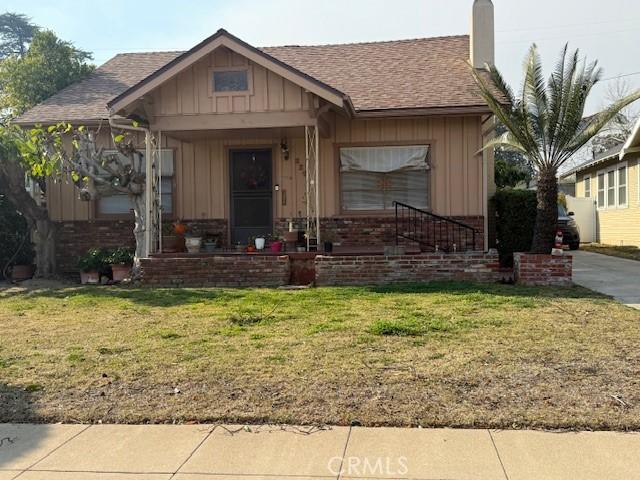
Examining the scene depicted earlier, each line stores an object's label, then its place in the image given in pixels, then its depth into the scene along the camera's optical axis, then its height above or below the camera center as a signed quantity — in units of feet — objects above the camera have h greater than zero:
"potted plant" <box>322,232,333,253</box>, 40.93 -0.38
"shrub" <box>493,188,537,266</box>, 39.96 +0.43
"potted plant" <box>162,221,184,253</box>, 39.75 -0.54
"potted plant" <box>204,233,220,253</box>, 40.78 -0.59
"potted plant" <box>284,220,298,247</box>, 37.99 -0.31
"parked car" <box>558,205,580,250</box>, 65.77 -0.15
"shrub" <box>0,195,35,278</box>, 42.75 -0.04
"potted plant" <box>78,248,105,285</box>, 39.96 -2.12
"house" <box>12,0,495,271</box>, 36.29 +5.92
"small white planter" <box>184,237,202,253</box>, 38.73 -0.67
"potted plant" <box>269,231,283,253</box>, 38.11 -0.81
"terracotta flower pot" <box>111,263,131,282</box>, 39.78 -2.41
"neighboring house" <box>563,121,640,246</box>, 63.21 +4.50
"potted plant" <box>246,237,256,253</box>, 38.30 -0.86
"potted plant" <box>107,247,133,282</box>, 39.65 -1.93
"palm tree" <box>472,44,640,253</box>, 33.86 +6.19
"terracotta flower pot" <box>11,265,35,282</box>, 42.93 -2.62
